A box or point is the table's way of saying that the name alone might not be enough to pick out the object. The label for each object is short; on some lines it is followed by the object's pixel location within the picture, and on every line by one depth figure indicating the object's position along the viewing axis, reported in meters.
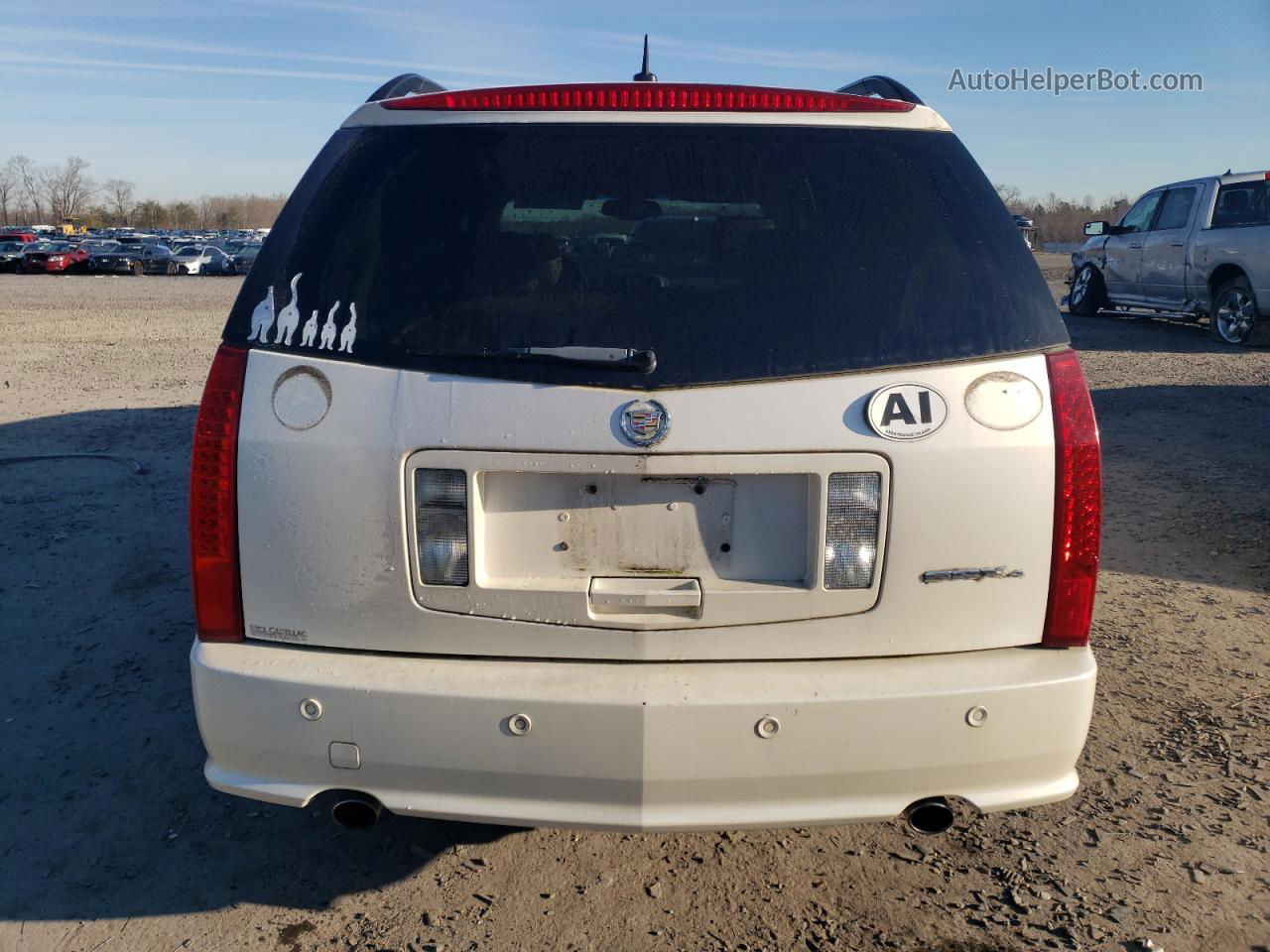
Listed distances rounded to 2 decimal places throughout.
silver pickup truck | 12.60
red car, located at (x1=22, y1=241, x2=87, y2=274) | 41.97
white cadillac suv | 2.26
